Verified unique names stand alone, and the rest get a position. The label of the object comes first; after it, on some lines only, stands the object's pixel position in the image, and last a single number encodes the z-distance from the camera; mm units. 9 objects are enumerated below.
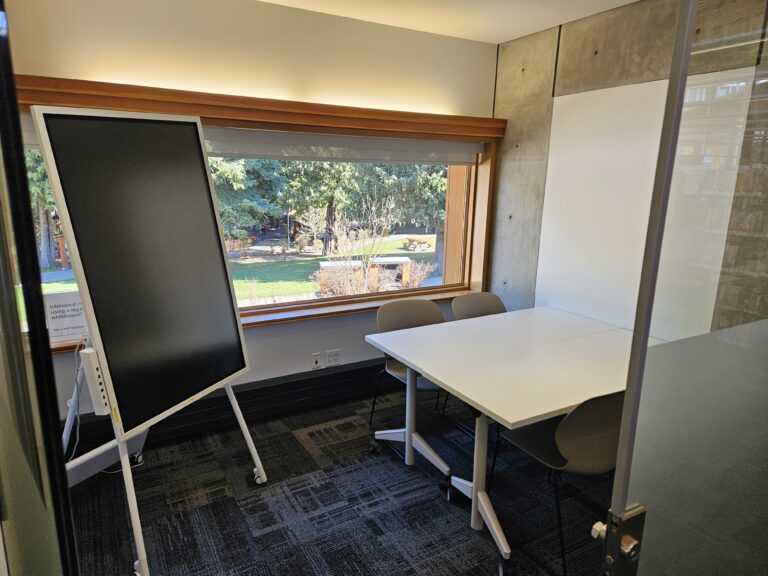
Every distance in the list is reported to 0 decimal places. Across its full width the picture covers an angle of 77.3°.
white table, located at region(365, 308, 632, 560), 2023
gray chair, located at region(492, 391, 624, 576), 1872
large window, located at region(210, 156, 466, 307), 3248
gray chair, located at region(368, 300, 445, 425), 2946
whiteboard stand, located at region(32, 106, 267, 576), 1831
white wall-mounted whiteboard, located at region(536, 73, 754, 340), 2887
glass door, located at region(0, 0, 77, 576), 475
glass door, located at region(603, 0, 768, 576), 783
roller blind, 2945
